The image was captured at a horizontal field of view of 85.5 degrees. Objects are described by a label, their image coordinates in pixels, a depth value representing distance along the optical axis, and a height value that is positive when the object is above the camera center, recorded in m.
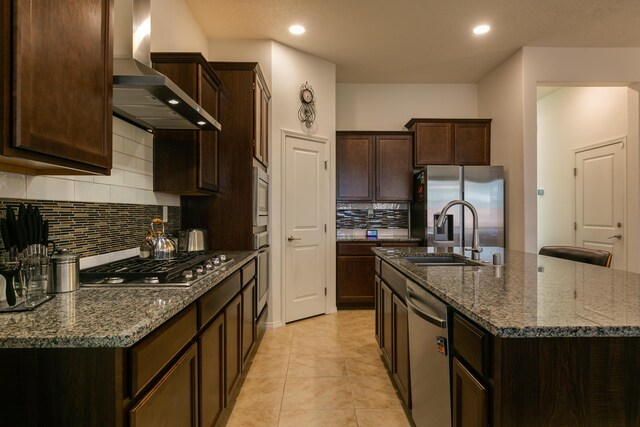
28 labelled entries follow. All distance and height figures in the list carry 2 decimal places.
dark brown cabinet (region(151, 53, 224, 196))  2.34 +0.50
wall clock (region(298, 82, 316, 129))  3.97 +1.26
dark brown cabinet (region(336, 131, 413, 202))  4.59 +0.65
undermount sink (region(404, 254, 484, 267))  2.38 -0.31
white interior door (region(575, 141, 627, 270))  4.17 +0.20
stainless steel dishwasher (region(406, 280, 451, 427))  1.33 -0.62
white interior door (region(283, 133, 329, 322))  3.81 -0.12
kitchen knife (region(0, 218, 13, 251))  1.18 -0.07
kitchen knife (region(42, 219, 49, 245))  1.33 -0.07
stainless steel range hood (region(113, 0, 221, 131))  1.50 +0.58
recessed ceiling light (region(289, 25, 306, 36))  3.48 +1.89
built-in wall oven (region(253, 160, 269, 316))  2.99 -0.11
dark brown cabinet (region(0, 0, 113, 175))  0.90 +0.39
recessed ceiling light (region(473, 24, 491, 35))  3.51 +1.91
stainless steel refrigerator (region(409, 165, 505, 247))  4.14 +0.24
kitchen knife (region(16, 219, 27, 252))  1.21 -0.07
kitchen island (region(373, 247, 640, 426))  0.93 -0.40
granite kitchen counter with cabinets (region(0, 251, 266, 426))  0.87 -0.39
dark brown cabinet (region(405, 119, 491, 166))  4.55 +0.97
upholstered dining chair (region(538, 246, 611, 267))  2.27 -0.28
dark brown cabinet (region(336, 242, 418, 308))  4.33 -0.76
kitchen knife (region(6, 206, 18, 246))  1.19 -0.04
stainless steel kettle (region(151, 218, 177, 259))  2.14 -0.20
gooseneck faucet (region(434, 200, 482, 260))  2.09 -0.10
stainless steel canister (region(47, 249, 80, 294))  1.28 -0.21
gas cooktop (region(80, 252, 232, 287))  1.45 -0.27
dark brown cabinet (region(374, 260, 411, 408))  1.91 -0.77
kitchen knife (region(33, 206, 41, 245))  1.29 -0.04
